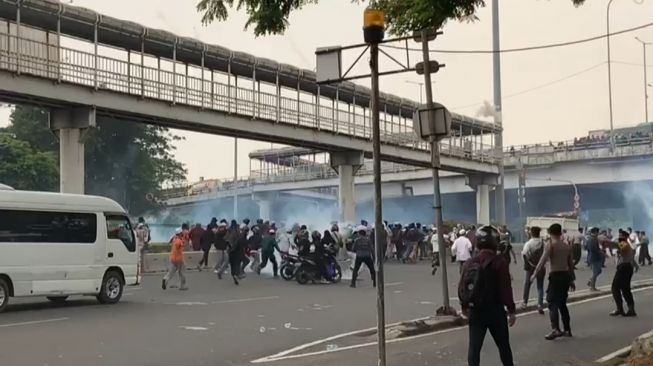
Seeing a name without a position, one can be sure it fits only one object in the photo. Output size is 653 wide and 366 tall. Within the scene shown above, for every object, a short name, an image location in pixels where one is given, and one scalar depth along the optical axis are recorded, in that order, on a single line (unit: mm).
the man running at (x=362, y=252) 20641
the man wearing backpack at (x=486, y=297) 7434
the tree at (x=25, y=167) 41094
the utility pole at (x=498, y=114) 43156
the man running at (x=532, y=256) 14960
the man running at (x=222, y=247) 23828
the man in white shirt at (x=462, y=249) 18312
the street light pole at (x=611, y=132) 60250
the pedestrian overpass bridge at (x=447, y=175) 58969
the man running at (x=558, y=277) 11211
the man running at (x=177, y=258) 19361
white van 14953
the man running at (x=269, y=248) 24094
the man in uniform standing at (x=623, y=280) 13992
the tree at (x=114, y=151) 48938
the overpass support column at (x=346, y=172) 41375
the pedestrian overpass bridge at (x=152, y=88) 25109
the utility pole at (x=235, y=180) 71750
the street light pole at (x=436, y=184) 13141
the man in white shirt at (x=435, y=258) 25234
